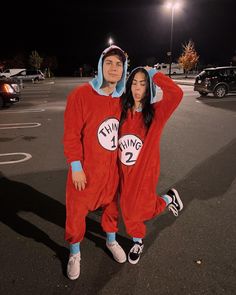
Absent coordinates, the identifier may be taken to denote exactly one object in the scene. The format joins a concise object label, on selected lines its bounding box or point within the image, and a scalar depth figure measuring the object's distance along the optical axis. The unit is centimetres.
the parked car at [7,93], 1189
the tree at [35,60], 5151
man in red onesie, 226
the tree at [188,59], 3909
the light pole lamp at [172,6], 2475
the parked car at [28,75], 3247
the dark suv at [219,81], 1460
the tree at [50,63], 5922
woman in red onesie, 240
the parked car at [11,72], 3306
